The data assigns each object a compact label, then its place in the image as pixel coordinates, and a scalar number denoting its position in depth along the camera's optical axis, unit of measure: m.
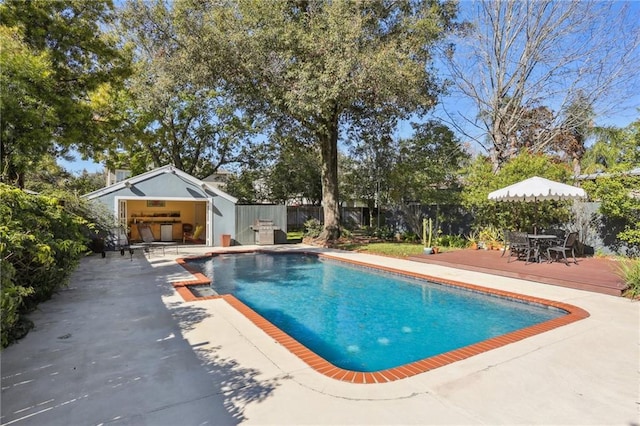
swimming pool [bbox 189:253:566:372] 5.66
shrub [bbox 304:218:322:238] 19.37
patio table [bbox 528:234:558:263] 10.54
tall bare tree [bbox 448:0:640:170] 15.78
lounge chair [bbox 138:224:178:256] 17.01
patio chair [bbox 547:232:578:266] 10.31
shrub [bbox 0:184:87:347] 3.65
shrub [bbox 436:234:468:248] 15.64
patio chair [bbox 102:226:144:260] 14.62
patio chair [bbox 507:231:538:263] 10.58
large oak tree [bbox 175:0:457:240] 12.38
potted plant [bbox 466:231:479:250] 14.73
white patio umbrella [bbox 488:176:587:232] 10.00
